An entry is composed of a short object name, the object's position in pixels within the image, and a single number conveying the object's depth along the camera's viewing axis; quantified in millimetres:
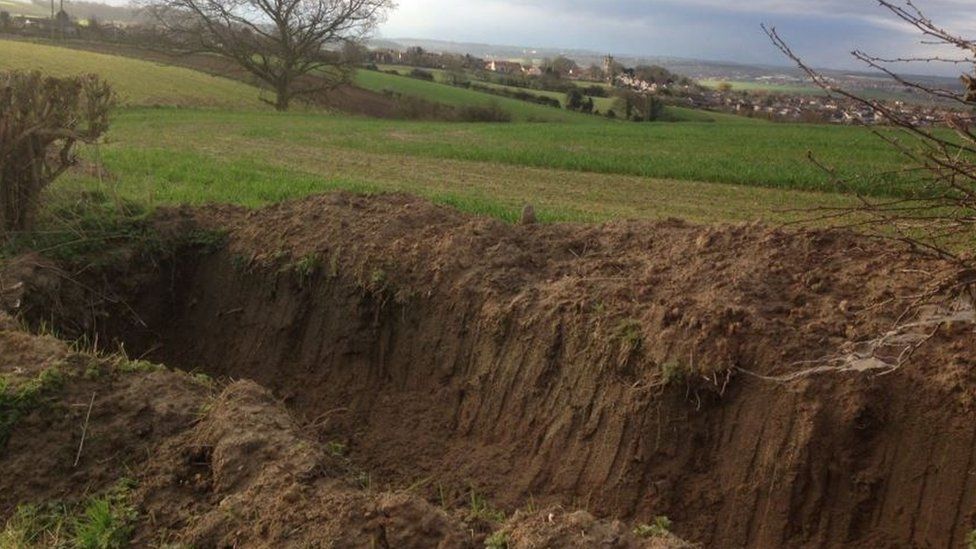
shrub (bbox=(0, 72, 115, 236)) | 8023
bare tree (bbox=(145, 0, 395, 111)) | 38406
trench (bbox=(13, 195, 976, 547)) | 4715
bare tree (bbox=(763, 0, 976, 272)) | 4160
